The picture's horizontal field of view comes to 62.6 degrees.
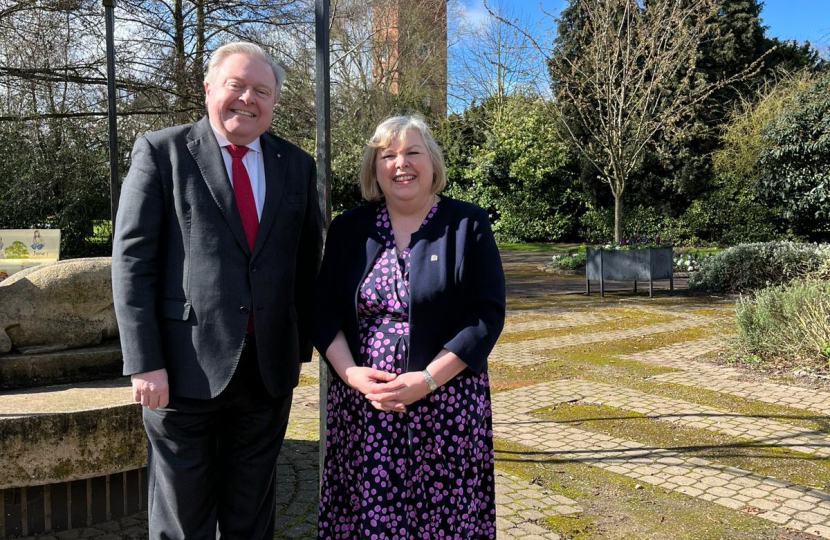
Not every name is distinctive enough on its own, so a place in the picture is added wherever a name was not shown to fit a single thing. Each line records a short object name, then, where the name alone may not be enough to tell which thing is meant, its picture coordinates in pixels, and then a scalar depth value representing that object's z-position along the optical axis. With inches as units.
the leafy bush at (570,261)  638.5
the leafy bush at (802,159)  659.4
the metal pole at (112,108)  179.3
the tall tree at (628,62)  577.6
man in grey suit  86.9
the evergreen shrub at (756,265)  470.0
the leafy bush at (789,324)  266.1
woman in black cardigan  93.3
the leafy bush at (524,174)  990.4
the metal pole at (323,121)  111.6
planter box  469.7
